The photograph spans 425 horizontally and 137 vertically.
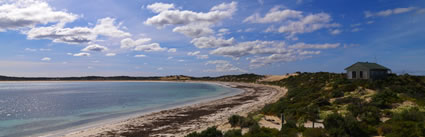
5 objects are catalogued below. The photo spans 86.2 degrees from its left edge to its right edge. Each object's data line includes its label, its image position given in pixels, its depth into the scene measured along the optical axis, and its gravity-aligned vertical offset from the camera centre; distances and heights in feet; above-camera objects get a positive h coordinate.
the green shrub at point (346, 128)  31.76 -7.42
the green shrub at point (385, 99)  54.93 -5.60
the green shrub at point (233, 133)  34.16 -8.70
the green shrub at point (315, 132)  31.30 -7.75
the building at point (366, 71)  111.34 +3.35
